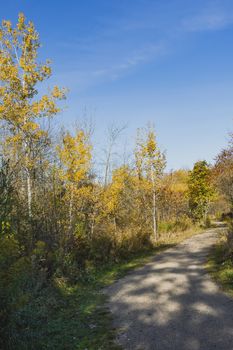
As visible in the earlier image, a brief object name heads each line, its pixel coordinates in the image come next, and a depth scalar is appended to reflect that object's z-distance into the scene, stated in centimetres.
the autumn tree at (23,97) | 1288
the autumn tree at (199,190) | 3234
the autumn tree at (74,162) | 1309
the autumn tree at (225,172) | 2936
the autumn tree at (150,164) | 1934
